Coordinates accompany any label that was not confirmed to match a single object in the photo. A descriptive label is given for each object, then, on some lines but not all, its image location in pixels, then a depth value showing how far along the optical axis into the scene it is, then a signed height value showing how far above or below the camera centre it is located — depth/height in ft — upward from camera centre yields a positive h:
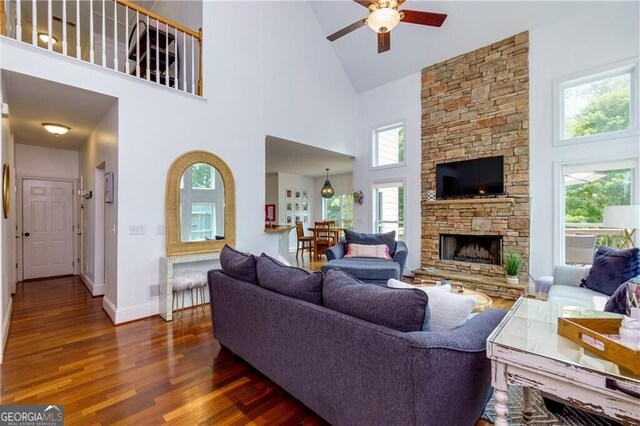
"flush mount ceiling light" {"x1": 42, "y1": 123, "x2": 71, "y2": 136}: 13.21 +3.88
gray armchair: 13.48 -2.56
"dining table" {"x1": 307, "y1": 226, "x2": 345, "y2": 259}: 24.88 -1.73
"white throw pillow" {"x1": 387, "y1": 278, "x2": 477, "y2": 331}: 4.83 -1.65
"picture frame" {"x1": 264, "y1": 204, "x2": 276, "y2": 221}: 30.17 +0.03
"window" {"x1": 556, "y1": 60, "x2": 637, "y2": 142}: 12.39 +4.67
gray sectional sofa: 4.00 -2.39
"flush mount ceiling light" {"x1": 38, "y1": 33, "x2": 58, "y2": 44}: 17.20 +10.47
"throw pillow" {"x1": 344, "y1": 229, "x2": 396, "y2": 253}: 16.17 -1.56
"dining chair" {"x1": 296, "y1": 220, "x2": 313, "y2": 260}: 26.45 -2.43
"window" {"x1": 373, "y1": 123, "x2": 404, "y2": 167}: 19.70 +4.55
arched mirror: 12.32 +0.31
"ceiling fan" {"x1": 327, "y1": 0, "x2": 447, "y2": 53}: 9.48 +6.71
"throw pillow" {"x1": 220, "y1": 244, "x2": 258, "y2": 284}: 7.39 -1.42
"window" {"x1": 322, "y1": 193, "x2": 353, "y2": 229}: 31.09 +0.12
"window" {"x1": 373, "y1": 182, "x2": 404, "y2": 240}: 19.62 +0.26
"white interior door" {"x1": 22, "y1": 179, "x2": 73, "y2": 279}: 16.88 -0.95
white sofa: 7.89 -2.54
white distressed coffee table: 3.16 -1.90
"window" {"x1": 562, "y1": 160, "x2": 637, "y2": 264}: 12.50 +0.45
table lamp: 9.91 -0.23
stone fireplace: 14.67 +3.22
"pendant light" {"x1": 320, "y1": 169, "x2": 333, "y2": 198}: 25.96 +1.78
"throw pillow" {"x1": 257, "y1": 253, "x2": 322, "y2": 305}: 5.82 -1.47
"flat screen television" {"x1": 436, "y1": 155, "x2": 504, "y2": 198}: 15.42 +1.82
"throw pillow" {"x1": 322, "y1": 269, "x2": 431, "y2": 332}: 4.32 -1.49
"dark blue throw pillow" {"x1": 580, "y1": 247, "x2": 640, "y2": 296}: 8.74 -1.81
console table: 11.24 -2.41
